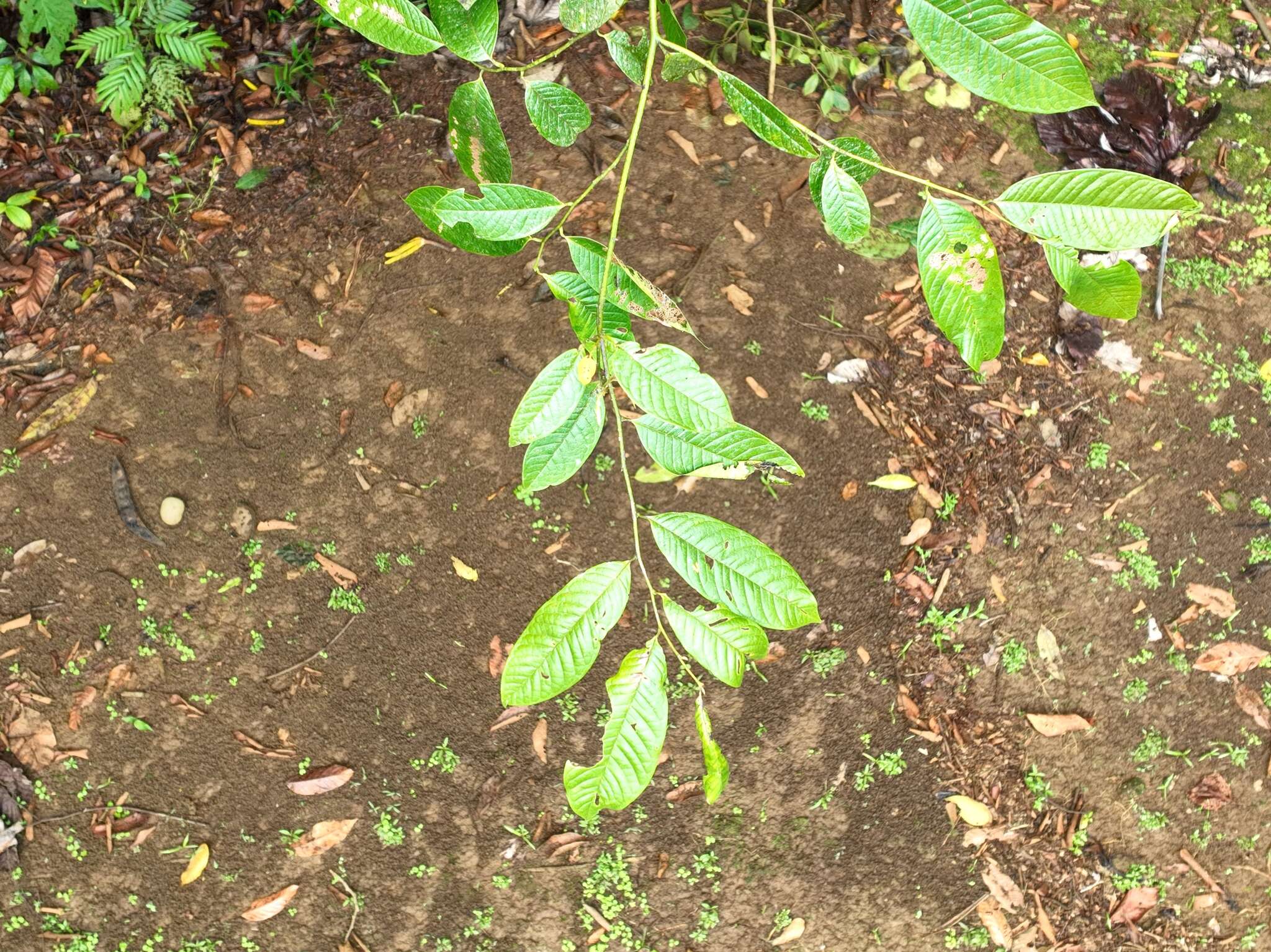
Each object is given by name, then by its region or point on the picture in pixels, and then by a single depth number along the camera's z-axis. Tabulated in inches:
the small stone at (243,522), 92.4
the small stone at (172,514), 92.4
